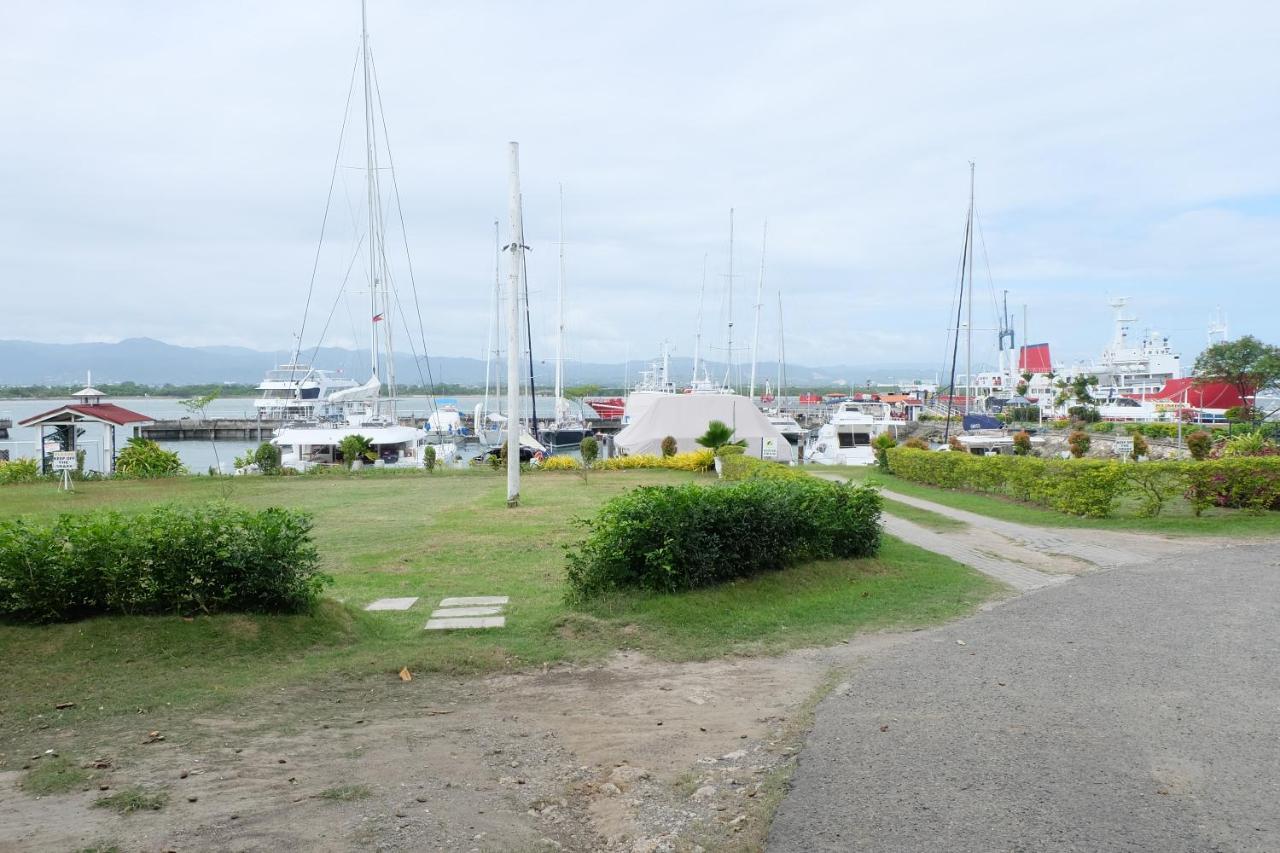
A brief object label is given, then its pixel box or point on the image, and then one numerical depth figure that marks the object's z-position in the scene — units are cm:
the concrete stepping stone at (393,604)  929
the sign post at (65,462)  2258
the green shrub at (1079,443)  3228
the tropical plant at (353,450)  3259
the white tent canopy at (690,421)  3438
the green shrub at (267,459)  2758
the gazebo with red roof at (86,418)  2673
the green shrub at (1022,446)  3572
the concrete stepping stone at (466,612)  892
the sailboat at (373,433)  3644
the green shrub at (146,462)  2625
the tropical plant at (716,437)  2994
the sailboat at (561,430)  5262
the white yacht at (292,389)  7850
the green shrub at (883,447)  2851
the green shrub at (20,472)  2478
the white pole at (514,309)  1705
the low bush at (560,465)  2986
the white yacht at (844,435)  4331
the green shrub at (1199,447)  2319
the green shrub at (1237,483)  1555
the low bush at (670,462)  2947
